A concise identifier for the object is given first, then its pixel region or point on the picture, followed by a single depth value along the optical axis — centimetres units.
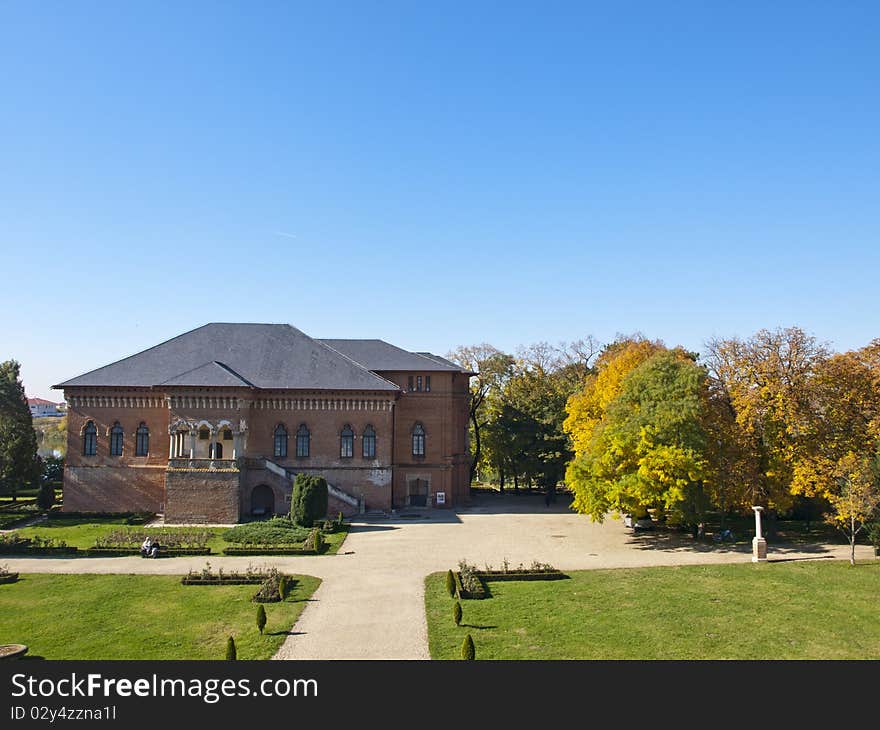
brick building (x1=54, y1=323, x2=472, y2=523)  4947
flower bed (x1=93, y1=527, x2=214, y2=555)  3750
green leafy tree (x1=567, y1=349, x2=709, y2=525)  3762
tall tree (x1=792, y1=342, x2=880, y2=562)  3678
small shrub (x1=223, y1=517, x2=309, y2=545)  3972
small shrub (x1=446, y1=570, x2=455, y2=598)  2789
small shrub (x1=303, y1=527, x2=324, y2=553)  3719
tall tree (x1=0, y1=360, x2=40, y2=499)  5756
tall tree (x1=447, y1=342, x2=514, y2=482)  7338
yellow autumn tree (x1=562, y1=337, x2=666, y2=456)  4981
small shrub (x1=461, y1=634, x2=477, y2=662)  1952
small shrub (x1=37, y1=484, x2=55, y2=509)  5256
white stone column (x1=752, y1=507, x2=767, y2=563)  3500
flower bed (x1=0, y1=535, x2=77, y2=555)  3625
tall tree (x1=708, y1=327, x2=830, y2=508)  3884
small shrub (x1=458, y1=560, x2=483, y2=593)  2831
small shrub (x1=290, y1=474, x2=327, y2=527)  4528
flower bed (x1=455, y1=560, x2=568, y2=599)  2924
